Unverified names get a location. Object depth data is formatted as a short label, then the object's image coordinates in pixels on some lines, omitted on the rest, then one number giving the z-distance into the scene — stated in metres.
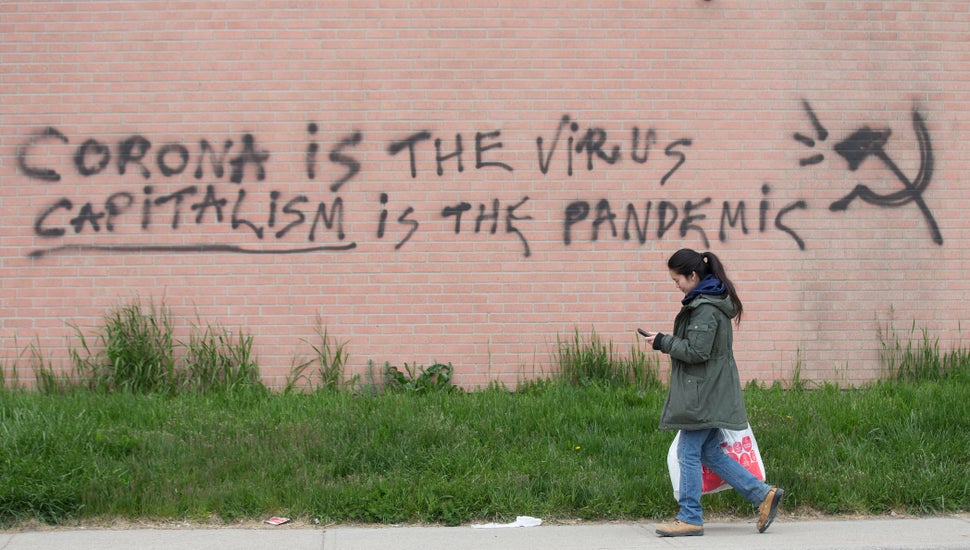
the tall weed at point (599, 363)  8.13
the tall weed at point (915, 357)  8.33
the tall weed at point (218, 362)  7.95
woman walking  5.41
